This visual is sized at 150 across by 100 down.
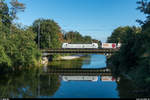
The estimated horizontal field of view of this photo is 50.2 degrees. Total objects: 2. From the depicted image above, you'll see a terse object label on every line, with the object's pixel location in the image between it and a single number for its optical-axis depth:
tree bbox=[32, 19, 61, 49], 54.09
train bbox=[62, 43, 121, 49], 53.55
